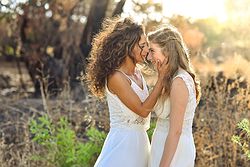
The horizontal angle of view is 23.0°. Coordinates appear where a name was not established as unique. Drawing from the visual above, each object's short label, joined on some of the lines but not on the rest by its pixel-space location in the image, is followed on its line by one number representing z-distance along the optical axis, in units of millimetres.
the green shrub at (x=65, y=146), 5832
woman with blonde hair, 3664
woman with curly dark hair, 4047
